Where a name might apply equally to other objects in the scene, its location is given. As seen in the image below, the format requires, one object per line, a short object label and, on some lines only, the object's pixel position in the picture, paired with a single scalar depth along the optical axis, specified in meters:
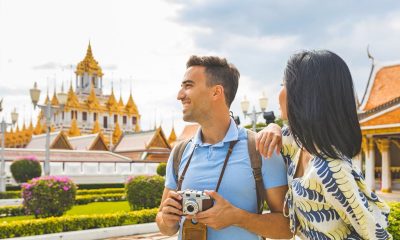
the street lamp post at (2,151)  17.77
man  1.84
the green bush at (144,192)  11.34
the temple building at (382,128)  15.32
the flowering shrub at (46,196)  10.38
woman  1.49
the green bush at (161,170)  22.09
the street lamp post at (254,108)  15.01
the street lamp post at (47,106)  13.44
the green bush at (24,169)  19.33
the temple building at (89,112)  62.47
